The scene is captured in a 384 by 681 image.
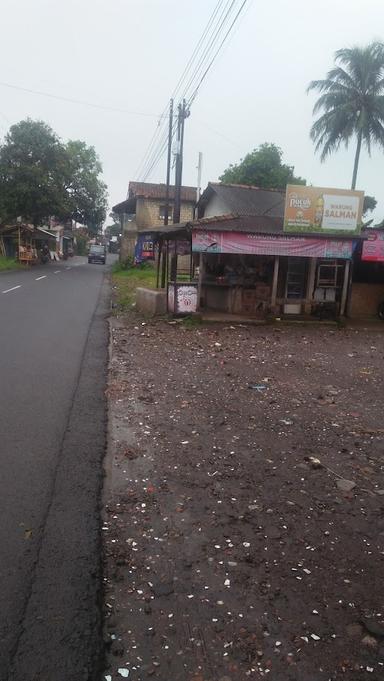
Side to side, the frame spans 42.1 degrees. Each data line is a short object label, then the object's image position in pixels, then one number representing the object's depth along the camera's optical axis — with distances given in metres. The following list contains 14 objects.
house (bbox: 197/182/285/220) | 17.47
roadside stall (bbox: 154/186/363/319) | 13.93
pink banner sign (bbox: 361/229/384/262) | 14.83
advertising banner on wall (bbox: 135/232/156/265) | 22.36
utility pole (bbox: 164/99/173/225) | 22.20
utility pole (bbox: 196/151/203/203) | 28.72
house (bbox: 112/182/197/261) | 37.44
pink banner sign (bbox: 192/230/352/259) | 13.66
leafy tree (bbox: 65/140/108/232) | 43.57
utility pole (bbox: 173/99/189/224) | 19.56
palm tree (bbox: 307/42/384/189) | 31.02
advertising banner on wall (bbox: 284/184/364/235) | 13.98
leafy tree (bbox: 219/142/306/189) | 35.00
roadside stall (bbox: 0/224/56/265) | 38.97
